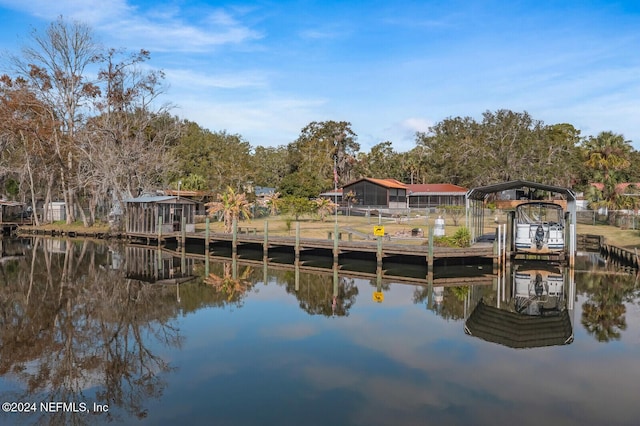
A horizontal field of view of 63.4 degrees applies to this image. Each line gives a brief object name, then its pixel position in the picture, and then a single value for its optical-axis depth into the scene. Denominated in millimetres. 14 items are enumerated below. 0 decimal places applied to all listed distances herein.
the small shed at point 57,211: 55881
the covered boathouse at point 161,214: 38781
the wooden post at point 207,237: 33938
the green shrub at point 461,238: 25953
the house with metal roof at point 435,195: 65500
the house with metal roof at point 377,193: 66188
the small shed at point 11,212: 55375
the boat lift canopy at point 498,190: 25516
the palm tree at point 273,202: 54234
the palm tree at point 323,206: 50125
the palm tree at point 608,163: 45688
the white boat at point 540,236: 25625
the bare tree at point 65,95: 47062
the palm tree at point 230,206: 37000
